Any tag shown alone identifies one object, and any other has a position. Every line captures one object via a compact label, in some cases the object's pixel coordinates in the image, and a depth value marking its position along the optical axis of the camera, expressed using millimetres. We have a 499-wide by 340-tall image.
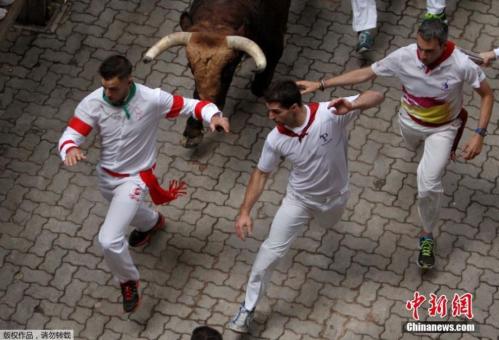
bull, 11273
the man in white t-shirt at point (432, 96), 10086
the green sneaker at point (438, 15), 12391
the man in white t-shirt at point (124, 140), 9703
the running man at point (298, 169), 9484
